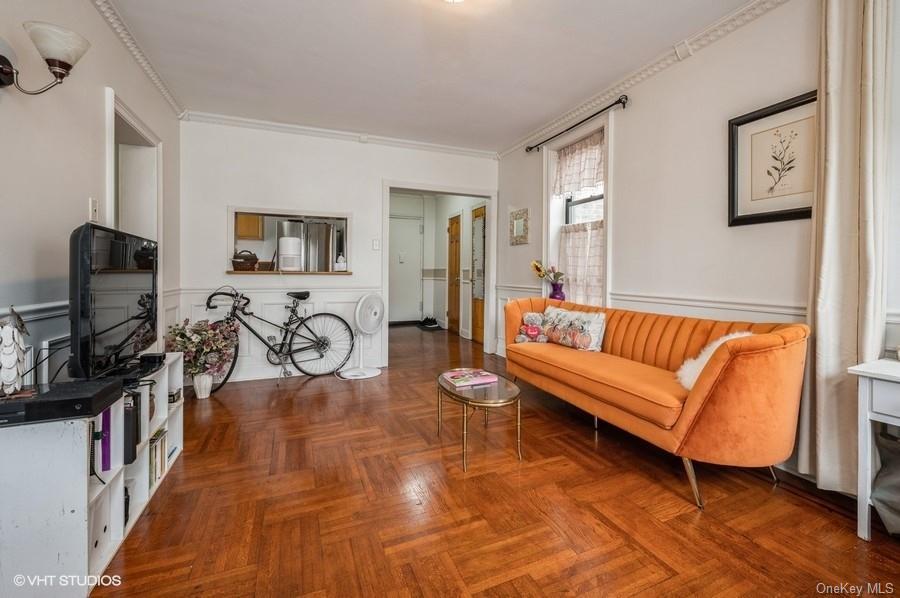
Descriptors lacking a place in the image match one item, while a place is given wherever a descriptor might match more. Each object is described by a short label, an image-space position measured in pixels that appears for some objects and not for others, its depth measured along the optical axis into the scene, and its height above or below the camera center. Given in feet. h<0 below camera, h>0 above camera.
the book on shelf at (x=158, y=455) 6.26 -2.68
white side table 4.94 -1.42
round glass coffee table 6.86 -1.83
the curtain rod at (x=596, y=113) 10.24 +5.10
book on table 7.72 -1.69
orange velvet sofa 5.70 -1.60
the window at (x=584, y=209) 12.31 +2.77
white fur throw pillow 6.55 -1.21
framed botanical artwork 6.81 +2.45
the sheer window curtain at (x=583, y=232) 11.78 +1.97
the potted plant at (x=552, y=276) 12.76 +0.59
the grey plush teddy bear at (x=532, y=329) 10.93 -0.97
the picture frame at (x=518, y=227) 14.90 +2.58
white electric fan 13.29 -0.84
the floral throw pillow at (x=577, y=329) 9.92 -0.90
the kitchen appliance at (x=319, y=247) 13.73 +1.59
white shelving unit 4.00 -2.21
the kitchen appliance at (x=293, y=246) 13.28 +1.54
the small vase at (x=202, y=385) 10.98 -2.58
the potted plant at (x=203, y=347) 10.49 -1.49
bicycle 12.49 -1.60
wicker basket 12.71 +0.99
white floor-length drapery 5.69 +1.11
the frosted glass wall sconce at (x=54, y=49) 4.79 +3.08
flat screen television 4.73 -0.10
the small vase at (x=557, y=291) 12.75 +0.09
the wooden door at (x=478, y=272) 18.93 +1.07
